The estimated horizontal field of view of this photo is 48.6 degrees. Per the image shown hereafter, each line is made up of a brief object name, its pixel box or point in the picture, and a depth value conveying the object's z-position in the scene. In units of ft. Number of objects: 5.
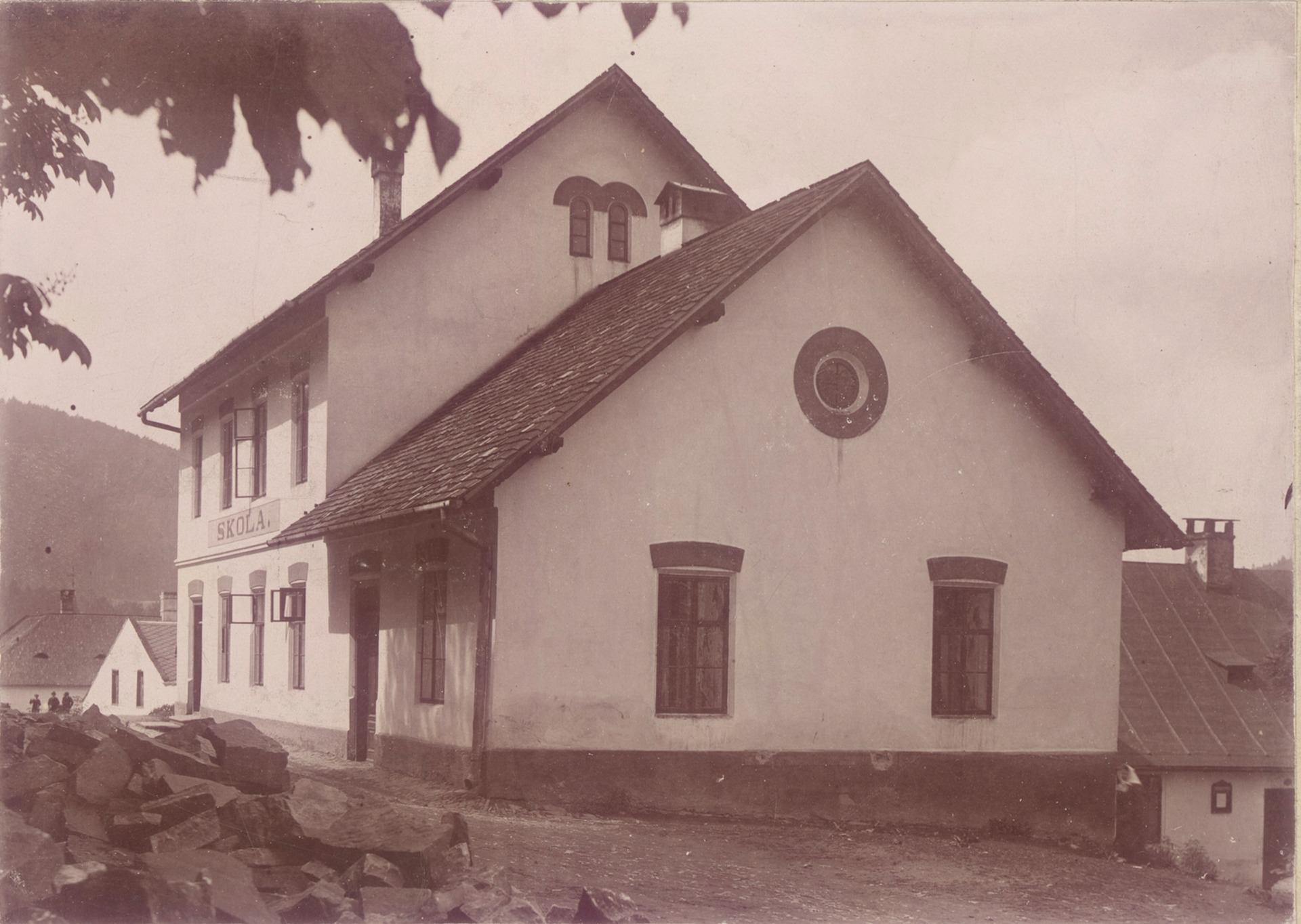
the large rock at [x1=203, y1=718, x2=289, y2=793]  33.01
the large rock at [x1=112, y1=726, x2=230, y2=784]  30.94
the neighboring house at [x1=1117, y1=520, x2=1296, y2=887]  97.40
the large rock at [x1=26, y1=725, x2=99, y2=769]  29.99
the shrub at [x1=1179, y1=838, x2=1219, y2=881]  64.72
